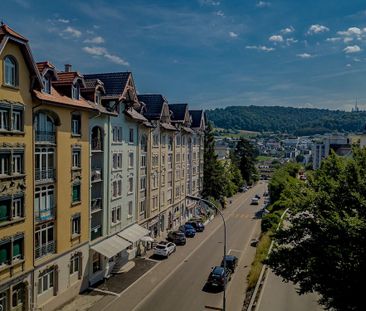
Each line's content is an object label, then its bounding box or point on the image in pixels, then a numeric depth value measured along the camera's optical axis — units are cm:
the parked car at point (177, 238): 4875
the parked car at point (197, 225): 5703
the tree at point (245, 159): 12431
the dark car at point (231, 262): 3847
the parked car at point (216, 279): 3309
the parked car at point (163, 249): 4247
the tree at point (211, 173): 7719
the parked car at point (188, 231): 5325
